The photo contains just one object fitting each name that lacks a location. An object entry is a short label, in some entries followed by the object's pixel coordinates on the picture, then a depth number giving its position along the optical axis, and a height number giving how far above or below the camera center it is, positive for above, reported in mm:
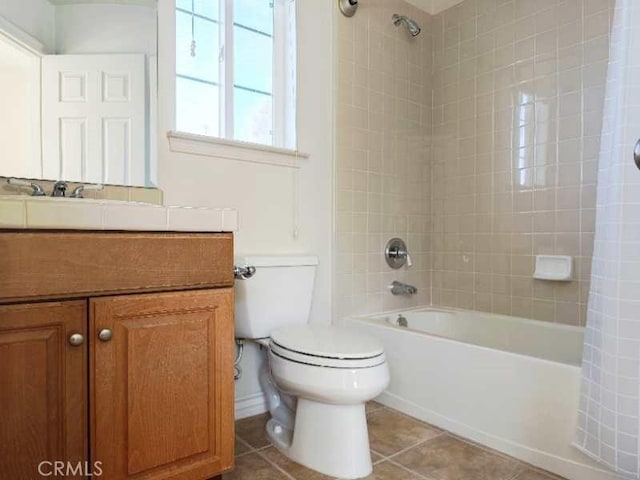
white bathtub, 1422 -612
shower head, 2312 +1150
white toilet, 1363 -500
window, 1843 +738
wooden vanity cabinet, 886 -311
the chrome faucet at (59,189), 1368 +112
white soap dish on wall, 2002 -189
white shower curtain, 1146 -112
